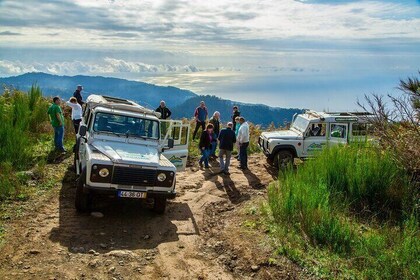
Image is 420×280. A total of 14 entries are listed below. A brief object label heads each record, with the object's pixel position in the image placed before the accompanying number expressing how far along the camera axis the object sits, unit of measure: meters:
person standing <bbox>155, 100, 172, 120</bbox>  15.57
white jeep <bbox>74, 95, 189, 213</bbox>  7.75
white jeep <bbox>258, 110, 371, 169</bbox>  12.94
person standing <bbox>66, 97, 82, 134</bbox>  13.53
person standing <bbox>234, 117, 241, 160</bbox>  13.53
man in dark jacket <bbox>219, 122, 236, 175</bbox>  11.98
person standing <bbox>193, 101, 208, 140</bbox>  16.22
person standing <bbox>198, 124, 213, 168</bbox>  12.61
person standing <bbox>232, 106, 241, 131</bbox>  15.35
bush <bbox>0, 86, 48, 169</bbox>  11.05
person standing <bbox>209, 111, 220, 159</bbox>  14.31
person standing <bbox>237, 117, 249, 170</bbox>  12.76
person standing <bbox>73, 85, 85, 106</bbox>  15.71
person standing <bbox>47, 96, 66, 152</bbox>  12.77
